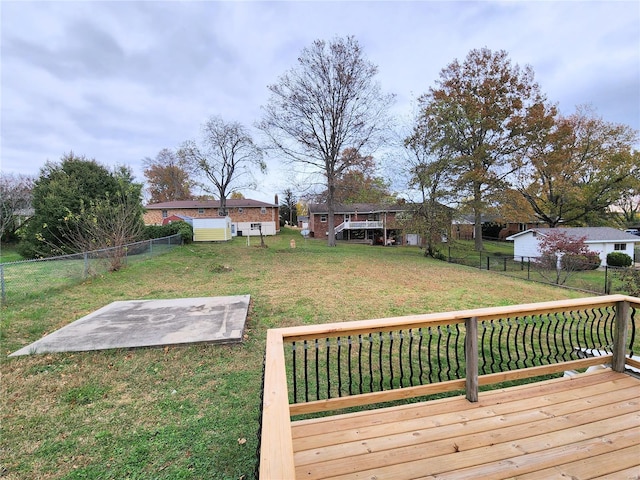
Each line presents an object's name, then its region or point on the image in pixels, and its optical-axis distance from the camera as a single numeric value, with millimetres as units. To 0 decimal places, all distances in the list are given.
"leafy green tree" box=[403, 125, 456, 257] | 16781
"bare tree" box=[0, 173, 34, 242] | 18753
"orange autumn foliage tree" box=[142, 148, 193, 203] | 41625
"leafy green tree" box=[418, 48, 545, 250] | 19094
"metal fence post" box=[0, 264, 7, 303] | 5758
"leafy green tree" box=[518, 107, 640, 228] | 20312
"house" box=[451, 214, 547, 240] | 31589
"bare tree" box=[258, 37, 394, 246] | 18359
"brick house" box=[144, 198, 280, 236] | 31219
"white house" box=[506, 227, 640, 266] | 18000
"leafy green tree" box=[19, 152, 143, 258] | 9547
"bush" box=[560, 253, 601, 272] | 12922
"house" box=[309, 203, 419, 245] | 28609
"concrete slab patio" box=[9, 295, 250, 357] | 3980
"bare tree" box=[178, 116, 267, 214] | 29078
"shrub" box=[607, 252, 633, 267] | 17234
